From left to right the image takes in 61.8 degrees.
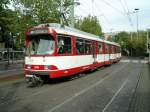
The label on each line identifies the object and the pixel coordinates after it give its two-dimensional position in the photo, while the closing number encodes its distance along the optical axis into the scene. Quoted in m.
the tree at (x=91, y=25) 22.93
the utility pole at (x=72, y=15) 10.58
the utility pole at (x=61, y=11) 10.19
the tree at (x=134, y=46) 36.98
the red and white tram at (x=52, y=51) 6.26
